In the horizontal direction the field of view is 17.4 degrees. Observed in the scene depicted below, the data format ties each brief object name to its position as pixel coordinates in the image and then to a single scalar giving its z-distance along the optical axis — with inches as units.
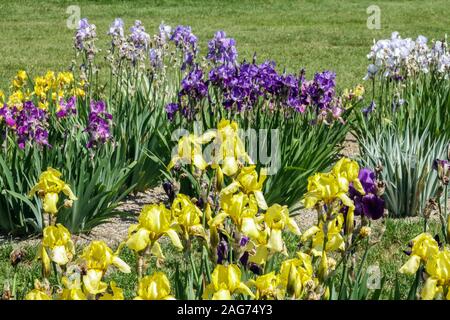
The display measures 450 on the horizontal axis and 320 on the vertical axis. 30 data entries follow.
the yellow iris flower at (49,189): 209.2
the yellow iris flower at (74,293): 171.8
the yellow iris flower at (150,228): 183.8
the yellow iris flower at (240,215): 190.9
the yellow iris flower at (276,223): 194.6
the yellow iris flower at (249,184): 203.8
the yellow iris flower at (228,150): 217.0
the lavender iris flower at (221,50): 448.0
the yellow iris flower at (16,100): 430.6
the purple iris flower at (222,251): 216.7
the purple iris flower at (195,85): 401.1
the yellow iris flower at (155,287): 169.0
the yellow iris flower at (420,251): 184.0
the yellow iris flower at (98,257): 183.8
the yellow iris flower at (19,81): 500.3
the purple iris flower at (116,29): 481.2
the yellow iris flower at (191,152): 228.8
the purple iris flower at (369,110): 479.8
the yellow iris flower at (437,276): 175.9
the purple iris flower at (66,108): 440.0
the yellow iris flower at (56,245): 195.7
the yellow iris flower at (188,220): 194.2
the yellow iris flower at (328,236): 209.4
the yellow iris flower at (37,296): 170.3
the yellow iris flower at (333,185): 197.5
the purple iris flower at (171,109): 428.4
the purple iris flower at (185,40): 482.4
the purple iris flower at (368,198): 219.9
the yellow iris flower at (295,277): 178.8
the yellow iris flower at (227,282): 177.7
